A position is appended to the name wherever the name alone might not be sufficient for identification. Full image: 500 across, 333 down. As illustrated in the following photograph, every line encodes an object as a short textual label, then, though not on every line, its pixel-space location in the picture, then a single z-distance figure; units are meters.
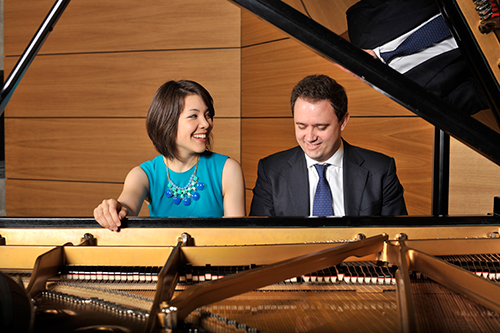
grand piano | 0.88
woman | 1.91
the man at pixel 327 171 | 2.02
